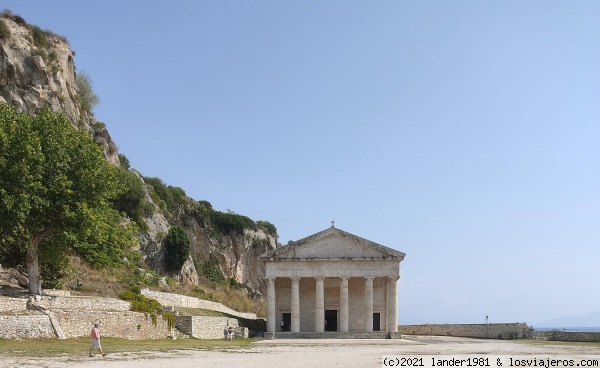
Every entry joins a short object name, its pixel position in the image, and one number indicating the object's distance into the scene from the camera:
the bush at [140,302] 38.69
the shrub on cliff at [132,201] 67.56
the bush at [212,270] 86.56
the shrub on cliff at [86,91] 76.25
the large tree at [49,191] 31.88
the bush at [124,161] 80.30
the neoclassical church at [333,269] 53.59
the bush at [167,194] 85.69
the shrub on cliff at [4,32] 57.32
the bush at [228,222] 94.75
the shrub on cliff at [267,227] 106.25
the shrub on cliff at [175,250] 71.69
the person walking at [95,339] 23.22
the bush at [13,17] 60.93
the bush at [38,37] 62.48
